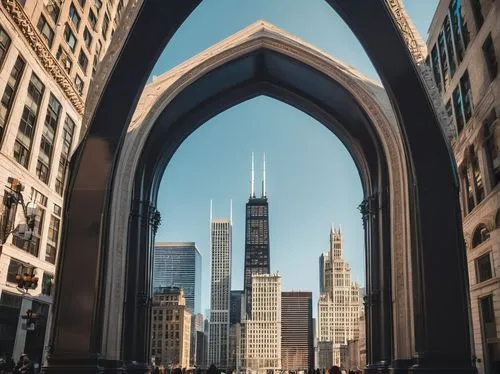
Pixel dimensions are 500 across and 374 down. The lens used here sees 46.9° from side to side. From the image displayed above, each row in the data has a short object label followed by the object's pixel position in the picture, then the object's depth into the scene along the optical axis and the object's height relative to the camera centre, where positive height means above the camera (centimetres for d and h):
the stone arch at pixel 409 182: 1352 +417
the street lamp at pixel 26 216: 1841 +449
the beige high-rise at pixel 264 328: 17695 +967
